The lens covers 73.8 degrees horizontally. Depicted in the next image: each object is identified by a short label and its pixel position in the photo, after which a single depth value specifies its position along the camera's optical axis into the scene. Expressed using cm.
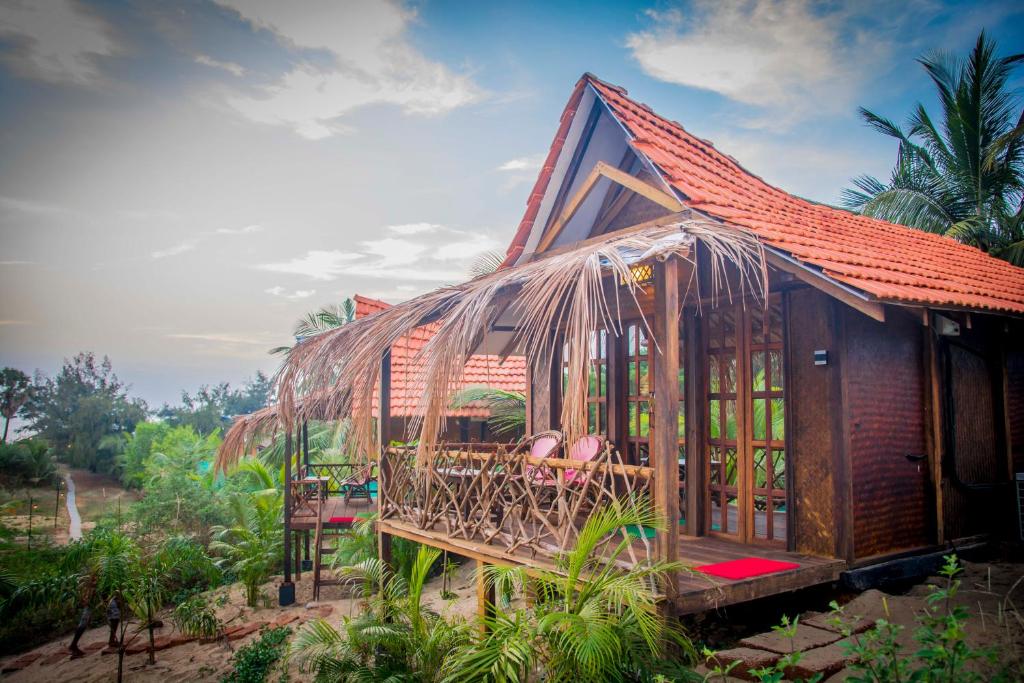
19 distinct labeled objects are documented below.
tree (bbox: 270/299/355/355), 2839
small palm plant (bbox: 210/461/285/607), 1248
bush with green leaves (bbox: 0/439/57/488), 2244
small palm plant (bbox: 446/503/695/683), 387
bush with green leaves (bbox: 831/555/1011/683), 276
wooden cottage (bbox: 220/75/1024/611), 480
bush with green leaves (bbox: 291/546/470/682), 549
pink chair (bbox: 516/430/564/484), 702
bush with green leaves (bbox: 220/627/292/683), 897
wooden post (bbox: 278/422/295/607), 1205
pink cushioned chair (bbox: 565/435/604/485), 725
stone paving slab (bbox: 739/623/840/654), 451
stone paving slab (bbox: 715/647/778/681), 427
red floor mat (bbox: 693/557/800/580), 509
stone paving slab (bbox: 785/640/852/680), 416
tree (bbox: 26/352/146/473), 2934
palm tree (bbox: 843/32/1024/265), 1536
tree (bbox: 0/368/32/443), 2984
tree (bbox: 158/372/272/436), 3406
